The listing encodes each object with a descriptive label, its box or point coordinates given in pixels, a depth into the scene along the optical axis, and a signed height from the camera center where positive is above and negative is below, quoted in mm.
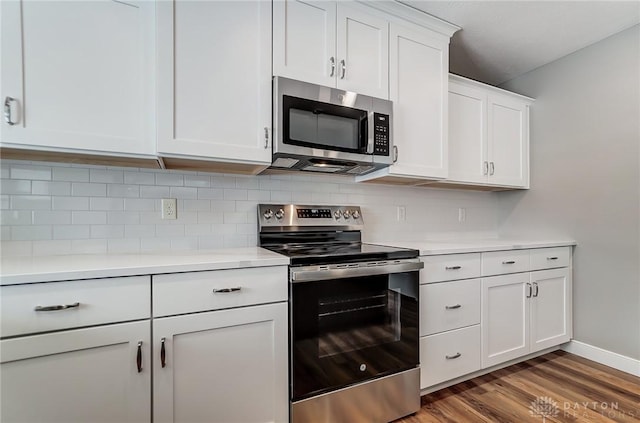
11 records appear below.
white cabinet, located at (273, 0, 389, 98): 1658 +943
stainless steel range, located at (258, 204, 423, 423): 1441 -624
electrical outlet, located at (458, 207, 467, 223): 2868 -43
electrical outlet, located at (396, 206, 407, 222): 2523 -22
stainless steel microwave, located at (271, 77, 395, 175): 1629 +466
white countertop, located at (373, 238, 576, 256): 1912 -246
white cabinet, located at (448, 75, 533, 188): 2447 +635
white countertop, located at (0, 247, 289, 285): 1059 -217
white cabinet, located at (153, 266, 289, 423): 1229 -575
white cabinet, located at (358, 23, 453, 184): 1991 +719
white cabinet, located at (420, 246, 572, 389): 1886 -681
